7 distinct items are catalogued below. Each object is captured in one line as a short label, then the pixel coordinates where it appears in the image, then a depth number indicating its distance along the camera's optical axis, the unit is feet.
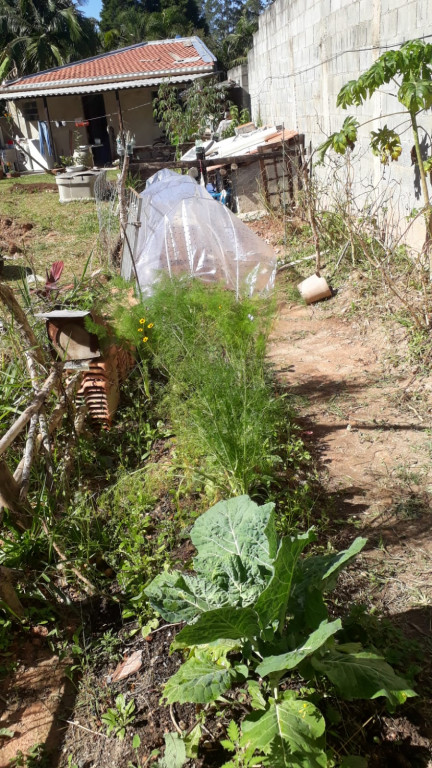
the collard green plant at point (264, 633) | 5.62
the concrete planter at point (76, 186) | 46.21
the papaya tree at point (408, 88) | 14.75
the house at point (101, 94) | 64.85
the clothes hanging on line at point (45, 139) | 73.82
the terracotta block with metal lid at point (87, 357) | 12.21
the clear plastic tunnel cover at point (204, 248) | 18.49
